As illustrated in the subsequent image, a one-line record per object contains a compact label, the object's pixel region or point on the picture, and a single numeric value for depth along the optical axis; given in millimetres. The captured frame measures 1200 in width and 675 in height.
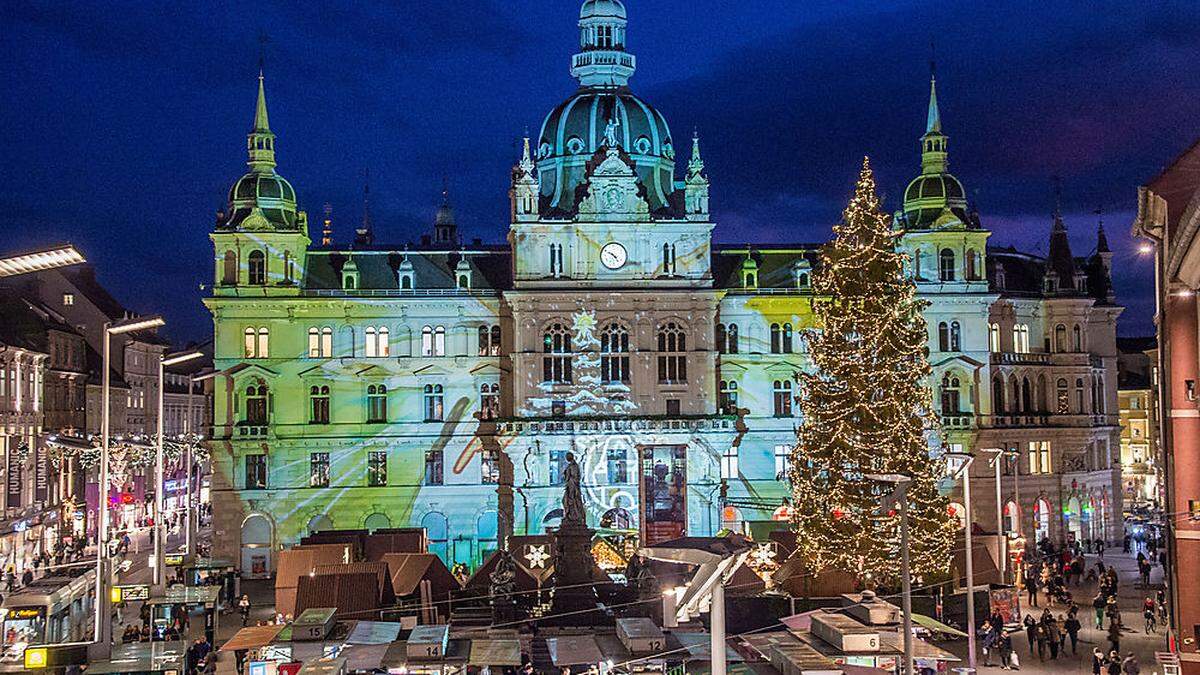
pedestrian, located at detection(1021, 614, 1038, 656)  45281
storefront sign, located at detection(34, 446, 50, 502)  75938
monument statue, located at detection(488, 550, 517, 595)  48438
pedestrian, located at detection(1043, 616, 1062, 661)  43906
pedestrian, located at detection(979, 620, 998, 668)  43391
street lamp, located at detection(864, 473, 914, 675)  28062
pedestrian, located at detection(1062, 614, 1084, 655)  45250
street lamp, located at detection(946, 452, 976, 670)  35438
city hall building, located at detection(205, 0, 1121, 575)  74062
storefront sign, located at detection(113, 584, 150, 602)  49747
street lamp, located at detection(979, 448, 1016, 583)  43094
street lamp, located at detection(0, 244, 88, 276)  24702
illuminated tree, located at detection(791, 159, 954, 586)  46344
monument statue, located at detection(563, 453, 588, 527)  54312
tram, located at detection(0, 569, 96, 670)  40375
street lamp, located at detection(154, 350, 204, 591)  49122
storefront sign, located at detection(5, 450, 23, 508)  69650
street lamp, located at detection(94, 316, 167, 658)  34625
